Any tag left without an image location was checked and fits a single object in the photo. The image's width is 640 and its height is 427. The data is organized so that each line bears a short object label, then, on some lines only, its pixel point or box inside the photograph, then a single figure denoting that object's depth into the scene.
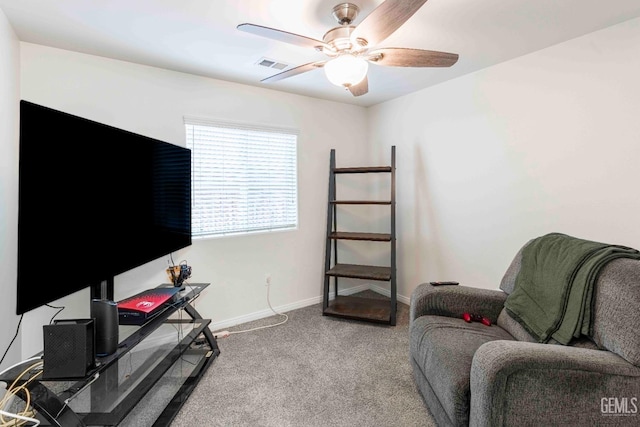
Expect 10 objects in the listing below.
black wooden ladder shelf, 3.00
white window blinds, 2.74
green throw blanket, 1.38
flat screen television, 1.12
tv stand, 1.16
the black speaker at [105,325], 1.36
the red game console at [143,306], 1.67
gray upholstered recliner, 1.13
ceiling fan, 1.32
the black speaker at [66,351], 1.17
